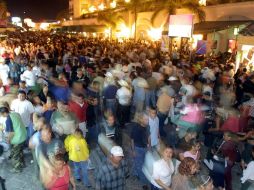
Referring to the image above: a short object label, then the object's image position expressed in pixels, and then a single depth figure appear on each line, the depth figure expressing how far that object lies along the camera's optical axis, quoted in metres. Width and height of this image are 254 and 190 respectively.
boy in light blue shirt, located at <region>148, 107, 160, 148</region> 4.05
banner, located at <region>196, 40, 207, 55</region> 10.90
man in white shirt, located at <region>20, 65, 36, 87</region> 6.70
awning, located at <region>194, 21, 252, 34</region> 11.24
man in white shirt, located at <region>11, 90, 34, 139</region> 4.65
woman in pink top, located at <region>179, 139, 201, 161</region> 3.49
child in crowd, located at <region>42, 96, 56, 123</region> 4.46
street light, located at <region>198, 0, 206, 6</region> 14.37
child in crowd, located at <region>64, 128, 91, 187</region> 3.66
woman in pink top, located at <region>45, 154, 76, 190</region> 2.93
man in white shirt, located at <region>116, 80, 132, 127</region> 5.52
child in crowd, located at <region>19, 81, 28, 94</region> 5.77
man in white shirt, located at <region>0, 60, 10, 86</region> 7.84
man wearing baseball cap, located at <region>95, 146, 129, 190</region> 2.97
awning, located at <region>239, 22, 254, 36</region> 8.47
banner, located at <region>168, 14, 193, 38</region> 10.34
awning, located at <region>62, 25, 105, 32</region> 21.68
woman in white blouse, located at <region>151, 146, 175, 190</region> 3.09
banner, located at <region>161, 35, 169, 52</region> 13.39
